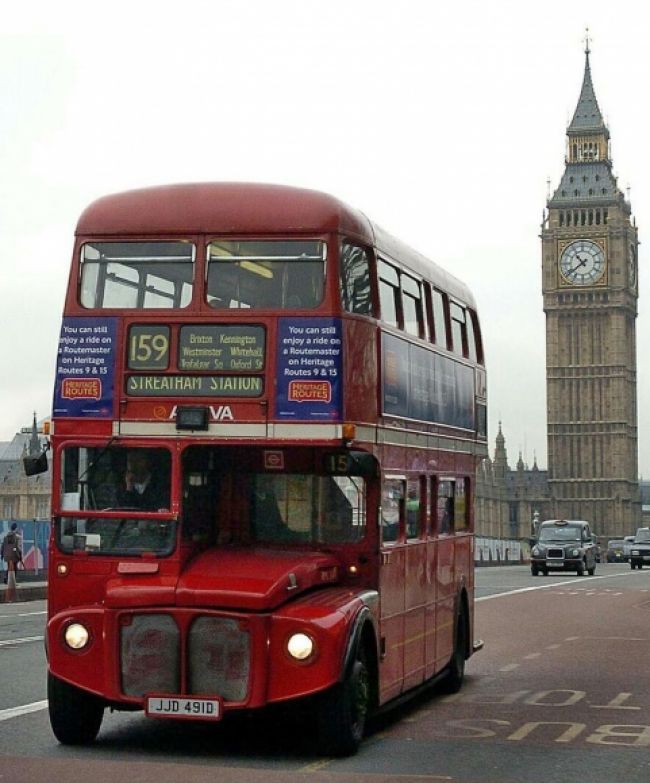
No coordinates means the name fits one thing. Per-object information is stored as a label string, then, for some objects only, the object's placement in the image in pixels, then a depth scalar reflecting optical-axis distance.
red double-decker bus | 10.69
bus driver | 11.13
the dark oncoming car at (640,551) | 72.50
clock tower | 153.12
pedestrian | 34.12
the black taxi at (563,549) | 55.97
